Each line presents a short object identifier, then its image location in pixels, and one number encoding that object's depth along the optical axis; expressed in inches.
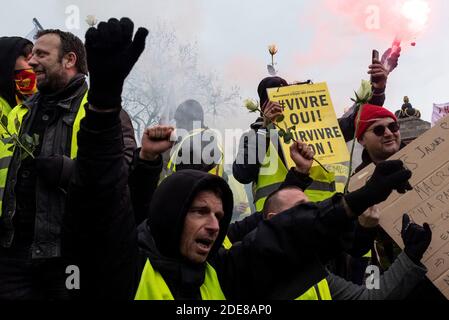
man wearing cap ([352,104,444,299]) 148.3
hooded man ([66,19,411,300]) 68.1
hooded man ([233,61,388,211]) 163.0
